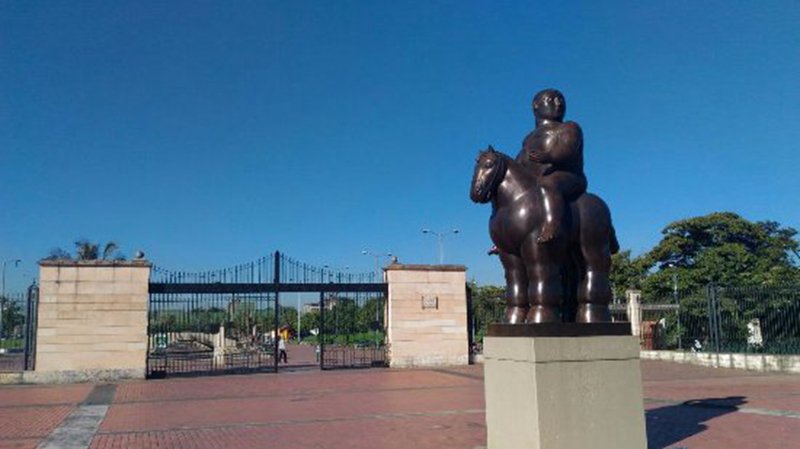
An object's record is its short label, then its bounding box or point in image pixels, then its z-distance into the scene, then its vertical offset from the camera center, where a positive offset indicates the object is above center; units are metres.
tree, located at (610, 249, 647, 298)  41.34 +2.34
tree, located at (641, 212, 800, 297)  41.28 +4.17
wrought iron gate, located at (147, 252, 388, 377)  19.61 -0.19
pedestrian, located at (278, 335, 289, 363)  25.86 -1.40
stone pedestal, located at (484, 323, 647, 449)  5.76 -0.71
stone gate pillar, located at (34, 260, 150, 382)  18.02 -0.10
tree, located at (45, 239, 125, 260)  42.38 +4.25
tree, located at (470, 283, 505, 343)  25.19 -0.02
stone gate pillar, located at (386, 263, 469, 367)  21.22 -0.14
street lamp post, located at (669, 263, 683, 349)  22.42 -0.15
